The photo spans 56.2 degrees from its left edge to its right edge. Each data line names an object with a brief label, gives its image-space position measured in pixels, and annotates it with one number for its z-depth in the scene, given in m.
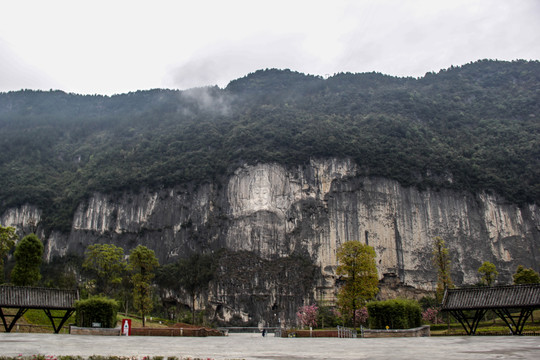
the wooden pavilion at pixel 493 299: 36.28
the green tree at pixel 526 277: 71.56
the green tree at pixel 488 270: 73.94
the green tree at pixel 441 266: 69.61
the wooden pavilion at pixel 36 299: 38.44
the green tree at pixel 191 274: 108.64
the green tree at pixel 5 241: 71.06
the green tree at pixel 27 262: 66.25
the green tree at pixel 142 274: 62.72
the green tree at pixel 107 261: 74.06
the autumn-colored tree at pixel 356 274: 58.28
